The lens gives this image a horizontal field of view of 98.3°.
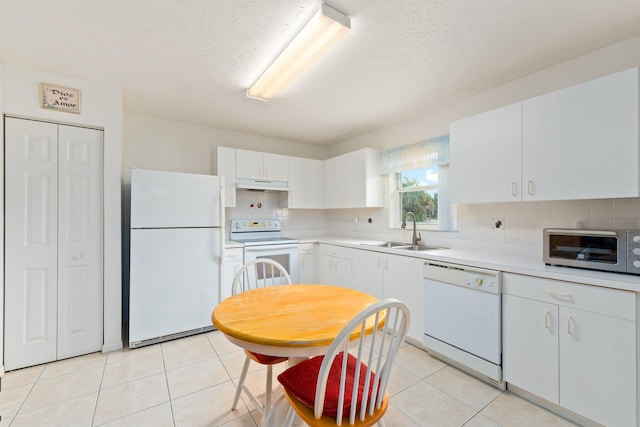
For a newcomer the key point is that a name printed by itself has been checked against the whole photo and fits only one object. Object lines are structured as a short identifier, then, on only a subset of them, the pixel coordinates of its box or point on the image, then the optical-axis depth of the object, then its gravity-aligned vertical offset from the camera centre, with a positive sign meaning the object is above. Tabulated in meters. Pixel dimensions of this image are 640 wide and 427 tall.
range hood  3.57 +0.39
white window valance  2.93 +0.68
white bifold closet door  2.22 -0.24
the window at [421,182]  2.98 +0.38
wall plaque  2.27 +0.97
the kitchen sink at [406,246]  2.97 -0.36
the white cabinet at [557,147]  1.62 +0.47
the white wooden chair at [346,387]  1.00 -0.74
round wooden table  1.12 -0.51
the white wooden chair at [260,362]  1.49 -0.87
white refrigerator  2.60 -0.39
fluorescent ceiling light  1.59 +1.10
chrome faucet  3.02 -0.26
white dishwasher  1.96 -0.80
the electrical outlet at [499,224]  2.45 -0.09
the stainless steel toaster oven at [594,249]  1.54 -0.21
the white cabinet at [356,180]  3.57 +0.46
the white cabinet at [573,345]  1.46 -0.78
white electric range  3.28 -0.35
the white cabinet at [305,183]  4.01 +0.46
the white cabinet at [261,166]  3.60 +0.65
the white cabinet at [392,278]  2.52 -0.65
